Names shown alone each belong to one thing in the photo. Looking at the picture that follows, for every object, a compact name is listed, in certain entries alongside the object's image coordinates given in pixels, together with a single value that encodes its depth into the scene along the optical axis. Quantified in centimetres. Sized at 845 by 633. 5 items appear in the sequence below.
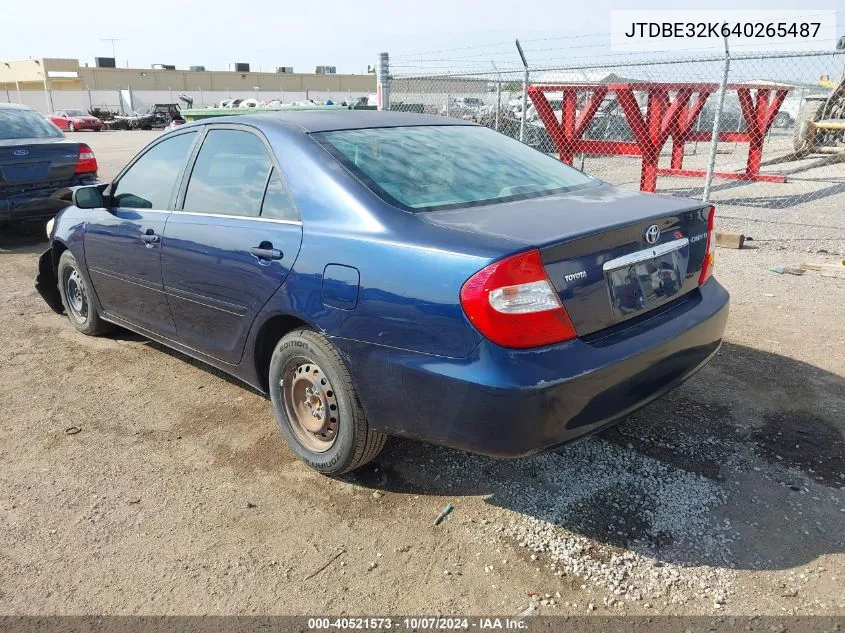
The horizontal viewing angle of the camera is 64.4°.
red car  3475
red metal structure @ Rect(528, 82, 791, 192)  973
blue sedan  238
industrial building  5369
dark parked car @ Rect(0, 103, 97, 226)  764
